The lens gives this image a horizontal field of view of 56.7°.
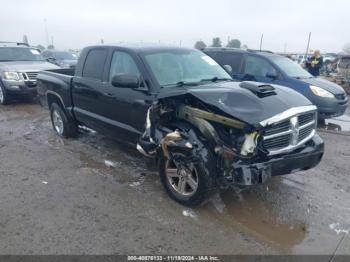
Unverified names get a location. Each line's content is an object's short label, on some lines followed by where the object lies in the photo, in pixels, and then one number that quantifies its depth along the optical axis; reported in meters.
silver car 9.21
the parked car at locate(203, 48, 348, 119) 7.63
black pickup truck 3.24
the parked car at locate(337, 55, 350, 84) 14.52
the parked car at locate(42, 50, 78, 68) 17.42
